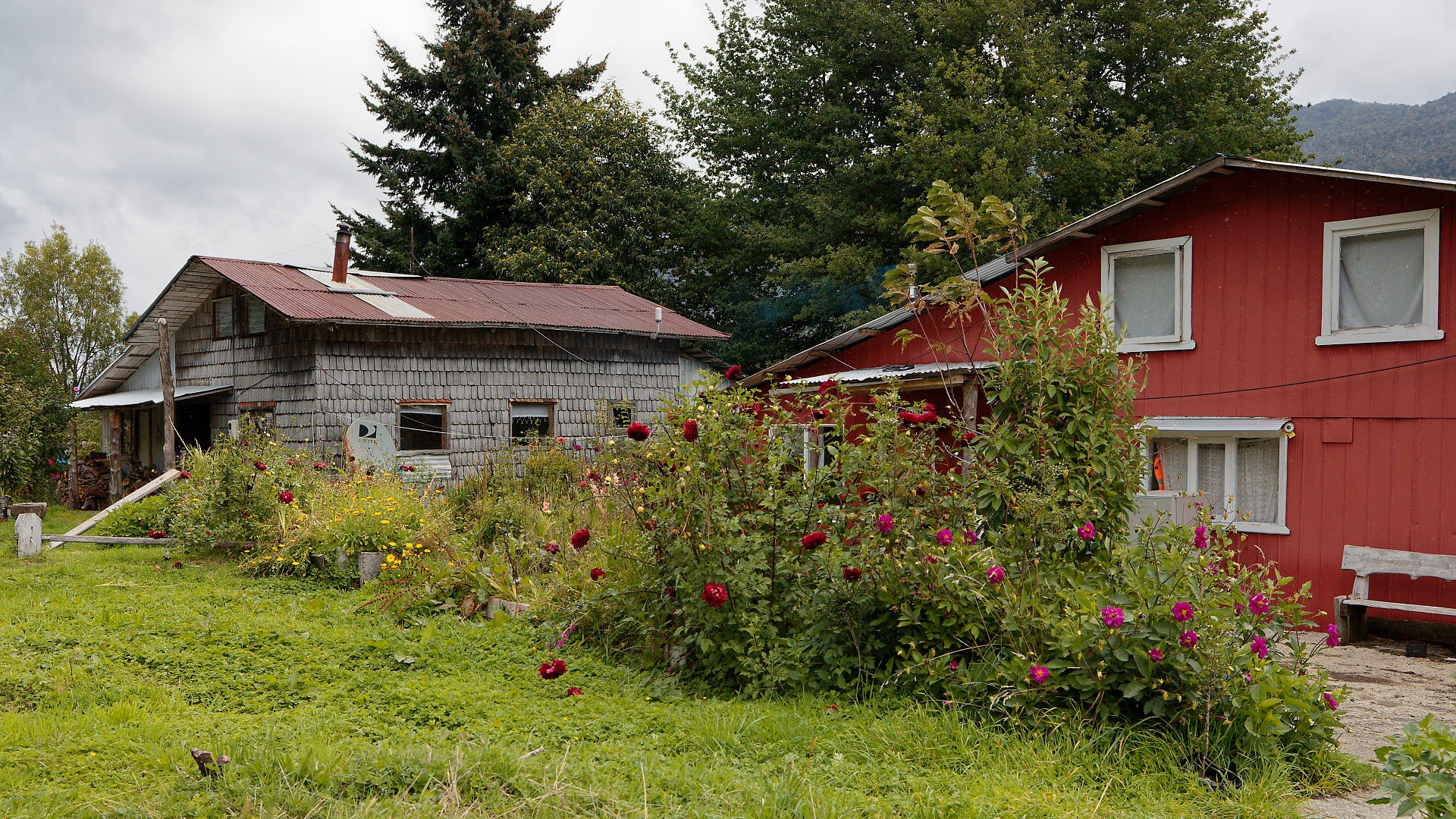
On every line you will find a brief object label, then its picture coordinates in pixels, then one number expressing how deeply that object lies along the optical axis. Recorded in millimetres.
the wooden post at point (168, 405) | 14062
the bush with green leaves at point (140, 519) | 12164
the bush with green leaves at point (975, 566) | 4367
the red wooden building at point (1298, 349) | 8641
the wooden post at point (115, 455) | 18016
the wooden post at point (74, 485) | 18266
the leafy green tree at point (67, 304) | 30422
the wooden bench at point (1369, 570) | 8328
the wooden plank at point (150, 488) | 12500
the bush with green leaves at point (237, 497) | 10383
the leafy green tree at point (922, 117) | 21641
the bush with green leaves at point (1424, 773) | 2754
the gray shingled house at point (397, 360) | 15188
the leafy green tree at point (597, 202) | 26828
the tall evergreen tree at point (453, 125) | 30031
